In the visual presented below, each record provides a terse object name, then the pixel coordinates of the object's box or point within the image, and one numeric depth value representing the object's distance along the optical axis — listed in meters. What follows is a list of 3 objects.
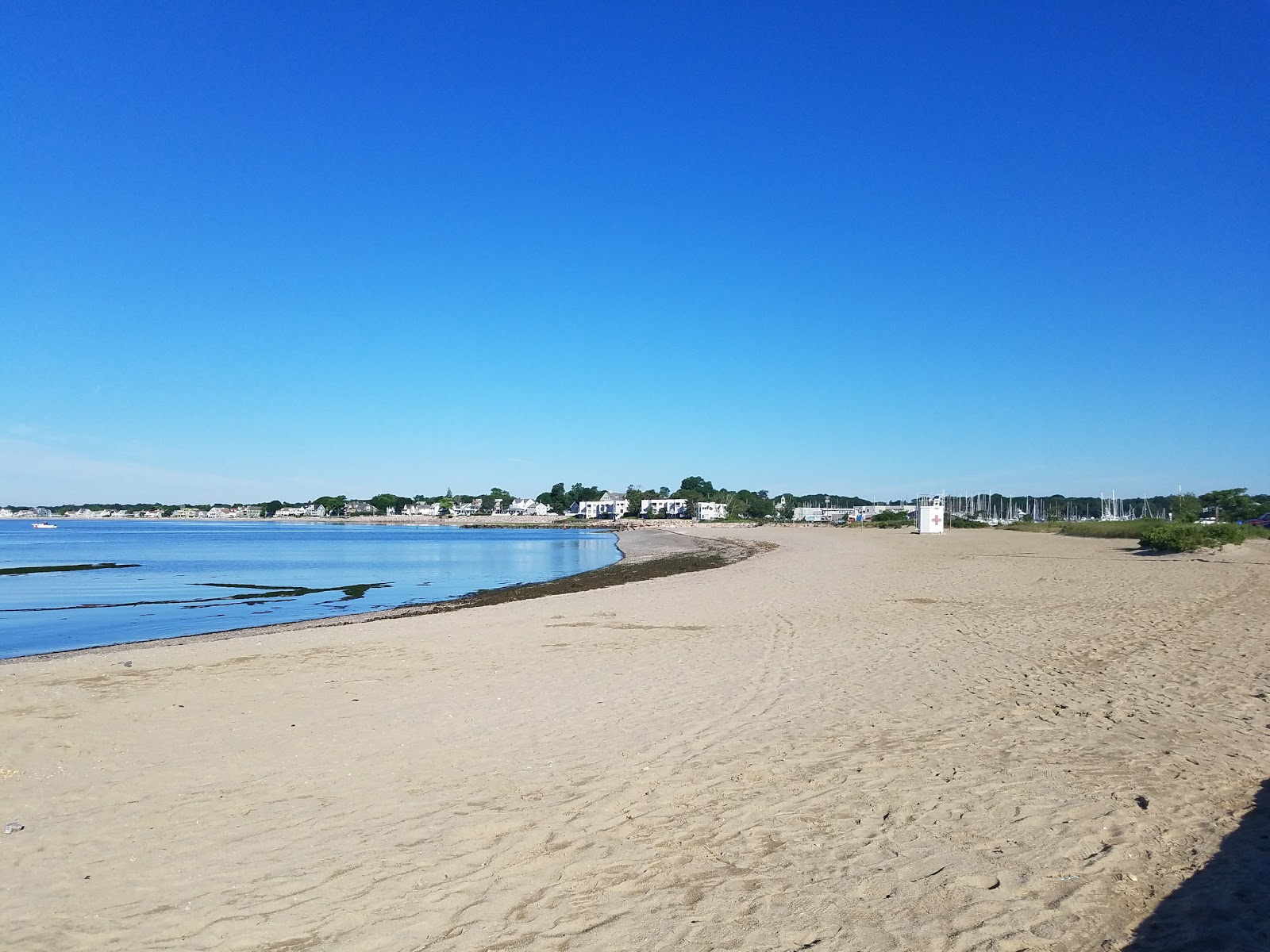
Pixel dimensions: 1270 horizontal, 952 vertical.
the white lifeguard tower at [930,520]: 63.00
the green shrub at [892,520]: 92.19
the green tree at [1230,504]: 66.62
